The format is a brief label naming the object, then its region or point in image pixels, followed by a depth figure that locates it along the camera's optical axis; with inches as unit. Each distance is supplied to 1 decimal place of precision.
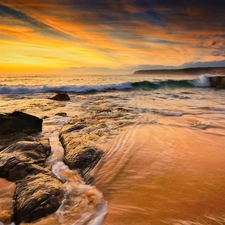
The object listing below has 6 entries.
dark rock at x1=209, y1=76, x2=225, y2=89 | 1027.5
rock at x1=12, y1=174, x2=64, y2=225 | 103.7
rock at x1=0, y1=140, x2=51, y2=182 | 140.9
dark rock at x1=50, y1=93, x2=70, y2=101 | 587.7
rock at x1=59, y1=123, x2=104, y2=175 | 158.2
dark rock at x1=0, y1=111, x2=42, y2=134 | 228.1
